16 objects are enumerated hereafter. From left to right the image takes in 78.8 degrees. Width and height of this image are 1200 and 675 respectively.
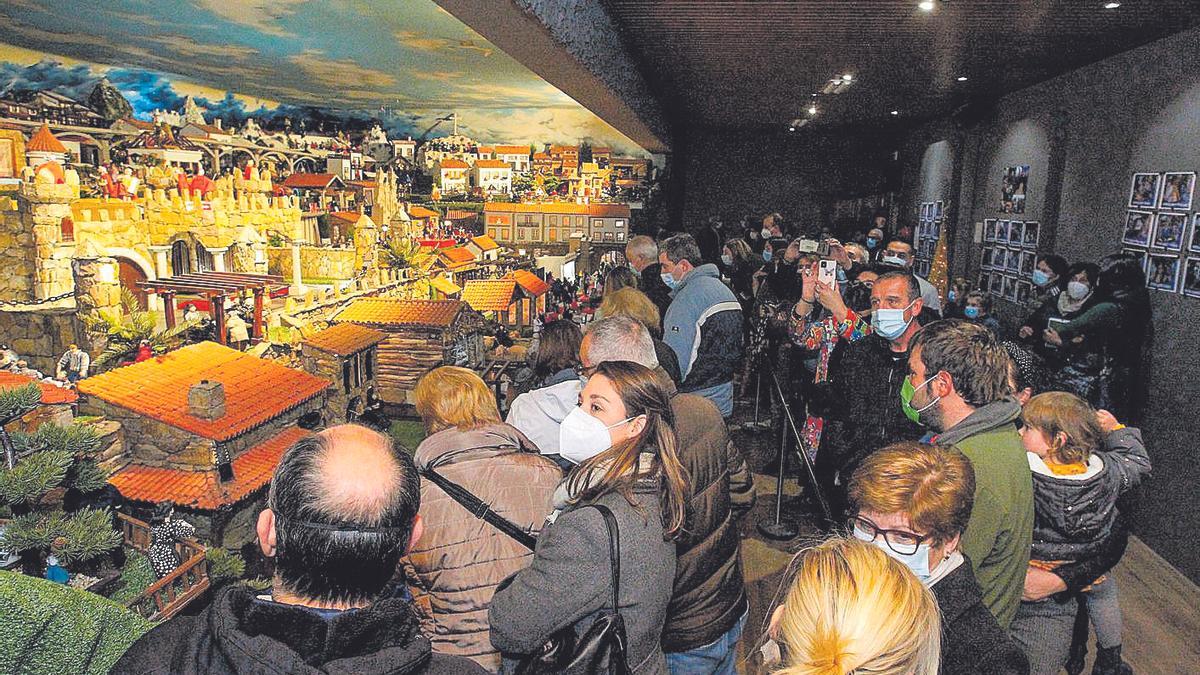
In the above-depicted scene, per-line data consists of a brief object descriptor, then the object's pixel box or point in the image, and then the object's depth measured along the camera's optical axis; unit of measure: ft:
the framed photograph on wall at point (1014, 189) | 28.17
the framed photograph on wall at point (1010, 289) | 28.53
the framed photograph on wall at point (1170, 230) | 17.53
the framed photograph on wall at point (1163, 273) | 17.83
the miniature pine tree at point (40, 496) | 5.63
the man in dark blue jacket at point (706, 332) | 15.23
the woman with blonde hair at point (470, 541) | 6.98
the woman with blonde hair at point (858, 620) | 4.00
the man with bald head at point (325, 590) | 3.53
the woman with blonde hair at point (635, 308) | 14.24
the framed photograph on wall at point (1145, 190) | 18.78
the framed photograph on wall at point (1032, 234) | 26.56
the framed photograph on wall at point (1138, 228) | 19.06
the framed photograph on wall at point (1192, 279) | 16.97
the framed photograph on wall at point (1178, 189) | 17.29
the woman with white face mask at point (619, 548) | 5.57
